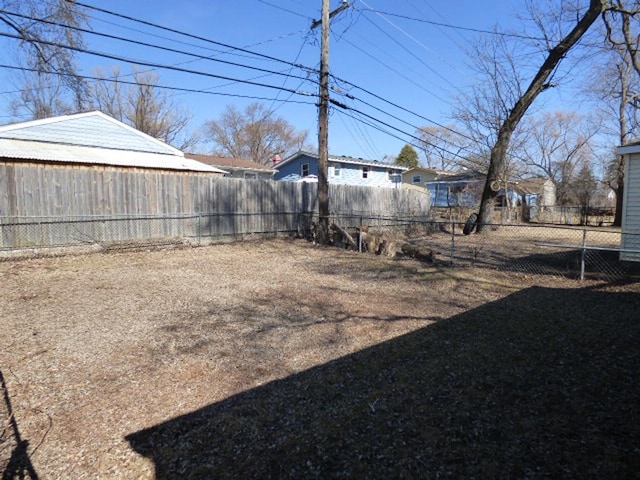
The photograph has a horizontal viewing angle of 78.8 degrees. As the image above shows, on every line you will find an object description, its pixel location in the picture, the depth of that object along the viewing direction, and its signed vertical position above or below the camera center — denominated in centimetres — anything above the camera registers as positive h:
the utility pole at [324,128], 1276 +267
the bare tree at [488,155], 2050 +387
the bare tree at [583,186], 3481 +230
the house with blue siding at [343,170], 2891 +297
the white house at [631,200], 923 +21
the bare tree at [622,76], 1449 +648
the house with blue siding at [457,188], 3472 +199
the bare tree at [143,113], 3538 +867
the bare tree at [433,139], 4036 +809
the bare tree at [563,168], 3650 +408
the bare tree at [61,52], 1262 +543
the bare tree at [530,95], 1451 +472
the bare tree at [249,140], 5172 +905
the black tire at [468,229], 1822 -99
